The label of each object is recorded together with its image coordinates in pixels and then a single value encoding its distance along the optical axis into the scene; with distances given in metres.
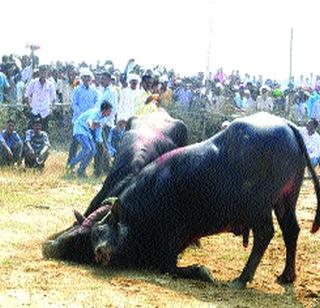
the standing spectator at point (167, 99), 17.75
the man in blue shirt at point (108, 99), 14.56
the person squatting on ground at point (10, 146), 13.66
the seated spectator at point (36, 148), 13.72
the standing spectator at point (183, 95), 20.16
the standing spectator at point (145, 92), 12.45
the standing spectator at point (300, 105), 20.94
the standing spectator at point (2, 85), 17.06
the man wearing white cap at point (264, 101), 22.50
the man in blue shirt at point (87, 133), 13.60
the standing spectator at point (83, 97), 15.10
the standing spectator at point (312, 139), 15.48
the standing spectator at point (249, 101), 22.41
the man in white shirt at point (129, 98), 14.63
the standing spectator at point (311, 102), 20.19
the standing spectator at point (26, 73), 19.81
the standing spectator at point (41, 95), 15.22
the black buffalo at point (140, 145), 6.96
